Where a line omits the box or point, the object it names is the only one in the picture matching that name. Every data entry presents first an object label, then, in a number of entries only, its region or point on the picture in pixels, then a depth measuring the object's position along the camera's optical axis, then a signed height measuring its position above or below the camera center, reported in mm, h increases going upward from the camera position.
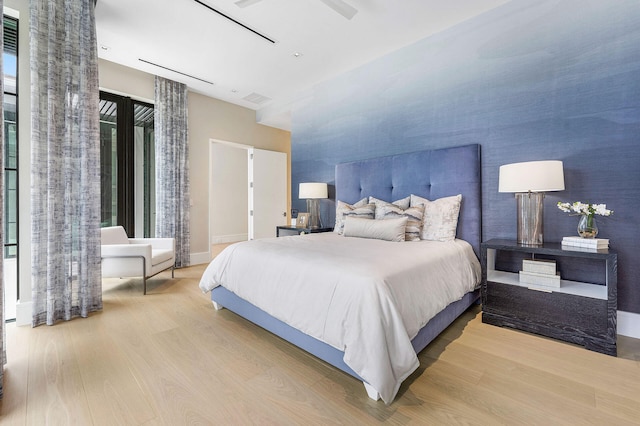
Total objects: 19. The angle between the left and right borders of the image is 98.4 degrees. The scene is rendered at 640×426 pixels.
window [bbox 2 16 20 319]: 2584 +491
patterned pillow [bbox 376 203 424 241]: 2854 -28
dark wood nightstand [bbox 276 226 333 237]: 4145 -267
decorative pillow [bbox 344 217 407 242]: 2770 -166
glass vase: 2158 -125
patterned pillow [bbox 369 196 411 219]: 3252 +114
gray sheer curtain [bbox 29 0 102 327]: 2410 +490
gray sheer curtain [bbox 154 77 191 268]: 4367 +793
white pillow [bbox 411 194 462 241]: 2814 -71
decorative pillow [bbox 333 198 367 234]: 3574 +50
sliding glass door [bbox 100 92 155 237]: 4066 +775
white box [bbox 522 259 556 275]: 2246 -454
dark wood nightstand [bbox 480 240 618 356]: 1948 -700
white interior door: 5664 +465
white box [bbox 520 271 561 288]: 2207 -556
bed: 1459 -488
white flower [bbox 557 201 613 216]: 2062 +24
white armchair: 3221 -548
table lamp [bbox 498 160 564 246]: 2234 +204
